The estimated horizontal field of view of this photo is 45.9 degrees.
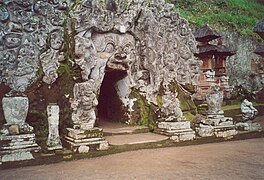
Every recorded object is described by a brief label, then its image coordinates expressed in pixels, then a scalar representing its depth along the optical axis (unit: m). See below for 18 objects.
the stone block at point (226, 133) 8.95
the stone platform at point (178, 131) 8.29
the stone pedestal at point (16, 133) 6.29
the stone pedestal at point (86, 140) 6.86
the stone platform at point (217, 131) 8.84
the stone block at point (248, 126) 9.63
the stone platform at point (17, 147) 6.23
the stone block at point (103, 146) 7.05
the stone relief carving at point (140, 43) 8.36
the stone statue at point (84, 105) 7.15
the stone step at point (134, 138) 7.58
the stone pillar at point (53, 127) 6.80
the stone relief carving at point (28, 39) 7.58
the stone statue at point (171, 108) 8.59
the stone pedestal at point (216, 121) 8.93
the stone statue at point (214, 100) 9.13
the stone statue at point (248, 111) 9.79
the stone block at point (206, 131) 8.82
